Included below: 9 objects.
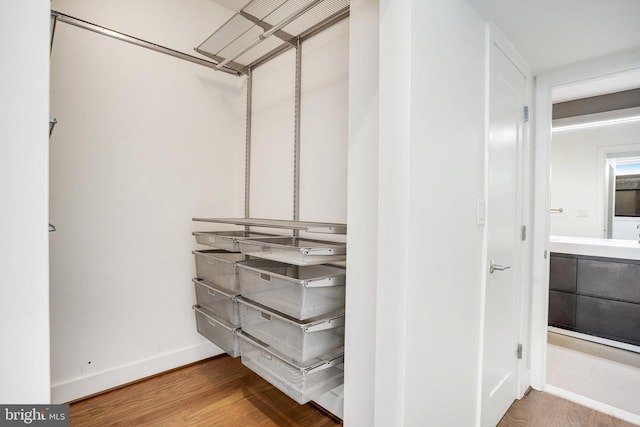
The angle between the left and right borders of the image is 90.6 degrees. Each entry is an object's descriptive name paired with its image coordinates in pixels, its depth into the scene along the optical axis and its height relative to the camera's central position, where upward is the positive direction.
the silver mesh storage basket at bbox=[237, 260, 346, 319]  1.42 -0.40
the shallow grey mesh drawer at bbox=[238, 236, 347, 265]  1.37 -0.21
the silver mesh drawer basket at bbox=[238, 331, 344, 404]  1.41 -0.77
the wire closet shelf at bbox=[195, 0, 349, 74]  1.66 +1.08
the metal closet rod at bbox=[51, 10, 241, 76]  1.78 +1.06
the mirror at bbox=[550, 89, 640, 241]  3.05 +0.46
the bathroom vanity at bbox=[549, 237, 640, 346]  2.58 -0.67
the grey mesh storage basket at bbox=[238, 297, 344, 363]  1.41 -0.59
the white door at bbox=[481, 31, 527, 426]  1.59 -0.14
